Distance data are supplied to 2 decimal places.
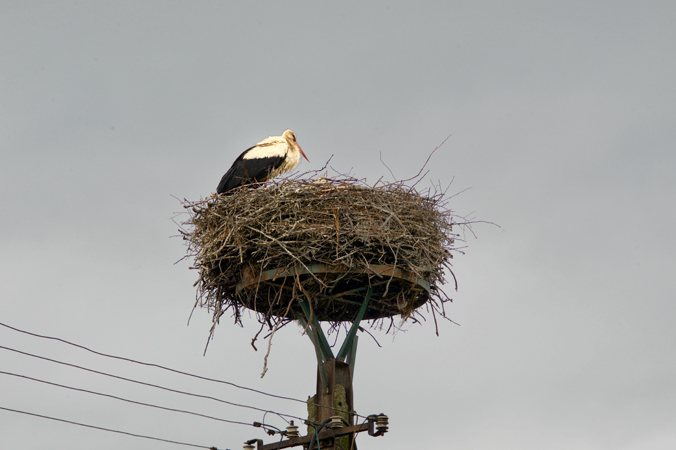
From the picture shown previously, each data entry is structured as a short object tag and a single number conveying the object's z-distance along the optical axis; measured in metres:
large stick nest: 22.78
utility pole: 21.03
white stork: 27.89
